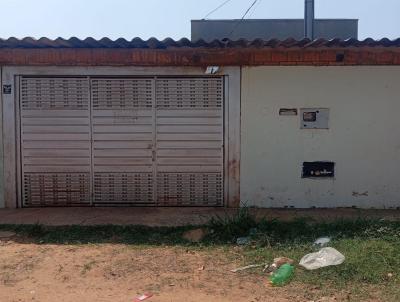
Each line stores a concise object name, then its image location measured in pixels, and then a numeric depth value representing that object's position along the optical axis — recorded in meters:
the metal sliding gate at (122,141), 8.44
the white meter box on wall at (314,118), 8.32
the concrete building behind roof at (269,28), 15.90
